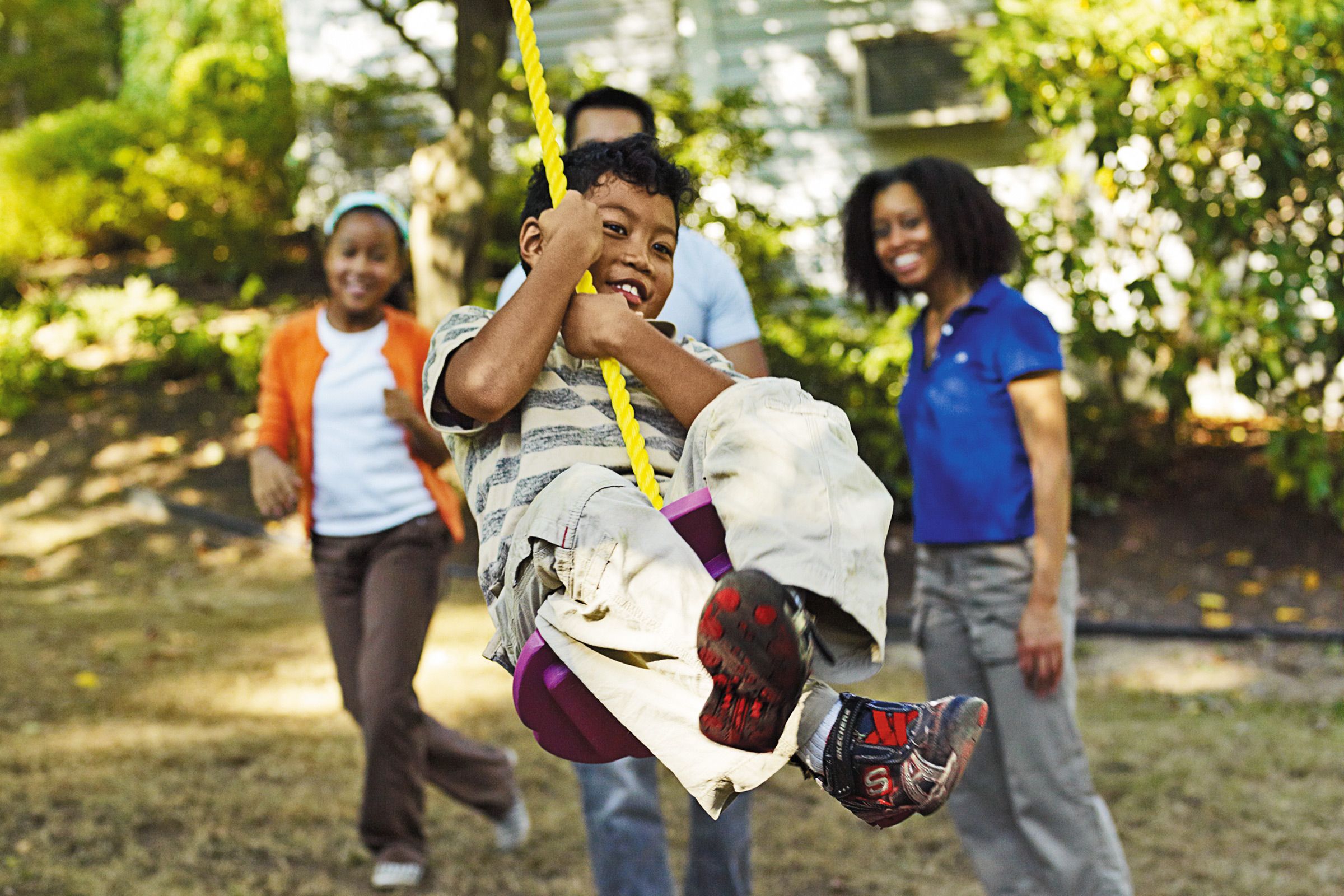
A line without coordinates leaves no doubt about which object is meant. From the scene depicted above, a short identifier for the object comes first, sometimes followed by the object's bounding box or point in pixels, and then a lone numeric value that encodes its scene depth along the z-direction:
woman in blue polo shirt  2.71
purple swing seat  1.70
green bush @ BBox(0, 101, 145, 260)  12.05
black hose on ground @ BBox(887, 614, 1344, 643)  5.42
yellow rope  1.77
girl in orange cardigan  3.26
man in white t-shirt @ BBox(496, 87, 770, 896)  2.76
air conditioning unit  8.08
